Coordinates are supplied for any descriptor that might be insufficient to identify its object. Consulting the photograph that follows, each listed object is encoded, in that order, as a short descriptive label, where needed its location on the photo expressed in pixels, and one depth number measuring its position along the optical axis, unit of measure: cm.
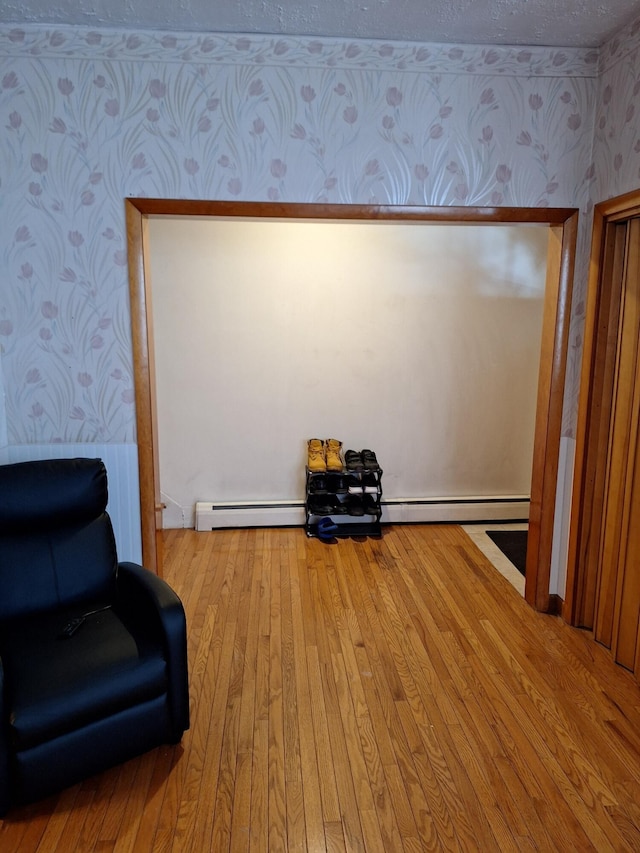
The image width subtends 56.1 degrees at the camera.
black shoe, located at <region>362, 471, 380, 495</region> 404
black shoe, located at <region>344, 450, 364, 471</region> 401
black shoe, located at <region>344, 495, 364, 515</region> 401
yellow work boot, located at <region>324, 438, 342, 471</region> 396
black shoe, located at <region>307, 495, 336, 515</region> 402
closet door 253
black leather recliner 176
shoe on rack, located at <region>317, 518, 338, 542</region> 396
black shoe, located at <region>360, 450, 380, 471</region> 401
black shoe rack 401
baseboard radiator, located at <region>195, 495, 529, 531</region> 409
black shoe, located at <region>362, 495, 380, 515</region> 405
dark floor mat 366
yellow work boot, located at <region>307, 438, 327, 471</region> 394
